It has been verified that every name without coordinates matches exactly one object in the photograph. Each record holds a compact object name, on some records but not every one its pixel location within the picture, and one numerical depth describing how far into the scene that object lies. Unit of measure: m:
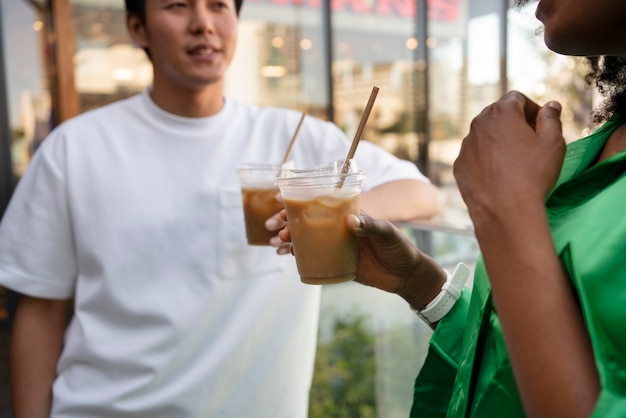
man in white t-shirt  1.67
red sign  7.00
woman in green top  0.68
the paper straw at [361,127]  1.22
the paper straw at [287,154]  1.65
